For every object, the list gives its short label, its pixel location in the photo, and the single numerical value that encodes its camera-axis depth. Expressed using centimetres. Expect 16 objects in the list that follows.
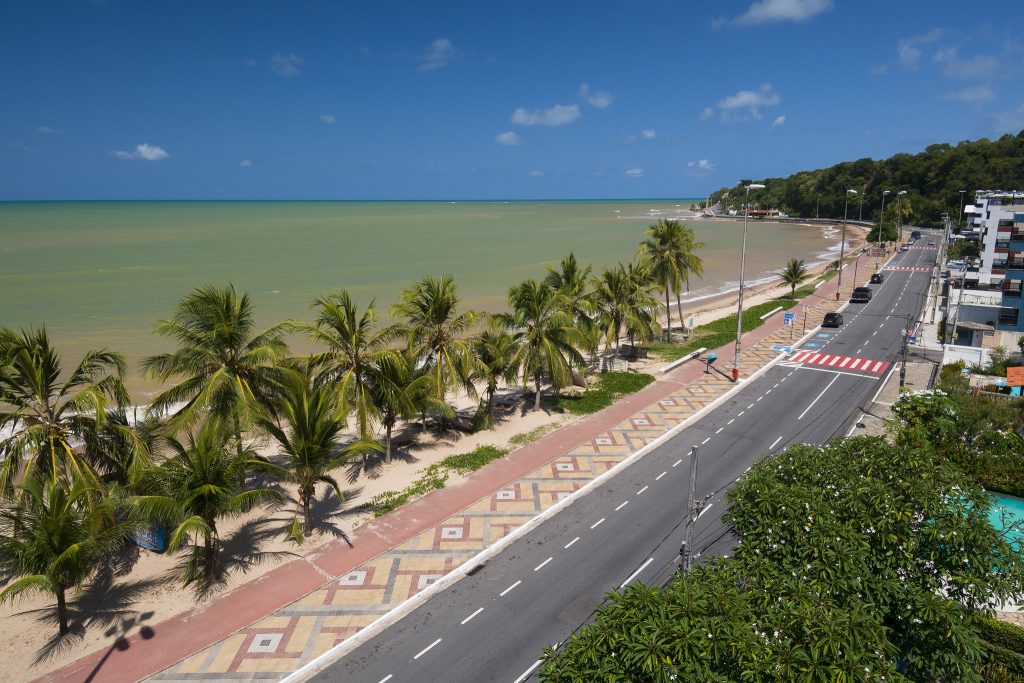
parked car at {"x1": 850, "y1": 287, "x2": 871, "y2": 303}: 5478
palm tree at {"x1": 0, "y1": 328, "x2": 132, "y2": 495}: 1401
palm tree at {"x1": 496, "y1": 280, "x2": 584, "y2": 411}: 2516
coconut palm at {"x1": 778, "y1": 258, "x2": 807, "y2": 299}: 5716
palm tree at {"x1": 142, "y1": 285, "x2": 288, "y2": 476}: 1709
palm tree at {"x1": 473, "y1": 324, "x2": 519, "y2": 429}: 2448
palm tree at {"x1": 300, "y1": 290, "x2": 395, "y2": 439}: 1966
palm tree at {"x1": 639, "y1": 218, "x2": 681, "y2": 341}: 3897
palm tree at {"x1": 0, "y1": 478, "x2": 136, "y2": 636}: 1234
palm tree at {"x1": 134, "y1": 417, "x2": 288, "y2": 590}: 1345
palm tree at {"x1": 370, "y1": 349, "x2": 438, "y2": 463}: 2041
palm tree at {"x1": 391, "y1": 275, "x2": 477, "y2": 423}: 2247
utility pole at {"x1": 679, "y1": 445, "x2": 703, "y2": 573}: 1266
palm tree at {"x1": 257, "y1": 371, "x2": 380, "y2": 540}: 1630
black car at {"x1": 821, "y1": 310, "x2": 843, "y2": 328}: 4497
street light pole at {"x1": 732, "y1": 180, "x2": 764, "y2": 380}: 3197
